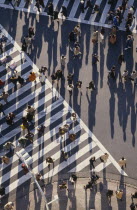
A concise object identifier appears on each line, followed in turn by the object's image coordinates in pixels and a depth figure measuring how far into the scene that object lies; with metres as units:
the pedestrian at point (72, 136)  39.12
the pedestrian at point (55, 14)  44.91
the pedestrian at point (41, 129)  39.72
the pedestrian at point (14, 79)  41.85
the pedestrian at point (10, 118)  39.84
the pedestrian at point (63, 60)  42.58
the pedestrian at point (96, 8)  45.06
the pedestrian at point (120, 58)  41.78
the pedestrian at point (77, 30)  43.56
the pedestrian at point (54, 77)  41.59
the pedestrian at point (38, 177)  37.41
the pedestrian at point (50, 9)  44.84
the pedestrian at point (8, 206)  35.94
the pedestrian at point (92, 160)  37.66
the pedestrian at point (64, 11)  44.62
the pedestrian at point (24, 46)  43.84
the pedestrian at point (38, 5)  45.47
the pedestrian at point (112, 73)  41.25
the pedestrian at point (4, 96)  40.69
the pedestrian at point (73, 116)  40.03
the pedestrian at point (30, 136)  39.53
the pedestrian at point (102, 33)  43.37
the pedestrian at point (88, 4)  45.44
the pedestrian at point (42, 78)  42.35
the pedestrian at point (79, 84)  41.28
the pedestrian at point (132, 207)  35.41
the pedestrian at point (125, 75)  41.16
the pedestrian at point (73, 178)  37.09
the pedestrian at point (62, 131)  39.28
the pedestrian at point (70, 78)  41.32
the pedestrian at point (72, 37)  43.16
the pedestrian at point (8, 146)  38.72
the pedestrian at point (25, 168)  37.84
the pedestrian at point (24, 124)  39.59
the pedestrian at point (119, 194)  36.16
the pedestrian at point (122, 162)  37.80
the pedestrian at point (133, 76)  41.00
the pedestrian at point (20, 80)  41.79
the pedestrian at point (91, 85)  40.94
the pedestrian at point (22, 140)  39.03
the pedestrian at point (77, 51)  42.80
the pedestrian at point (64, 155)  38.50
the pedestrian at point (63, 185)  36.97
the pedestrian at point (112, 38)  43.34
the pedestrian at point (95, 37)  43.36
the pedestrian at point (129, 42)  42.52
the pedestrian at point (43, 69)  42.31
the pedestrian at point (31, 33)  44.06
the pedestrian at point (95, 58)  42.32
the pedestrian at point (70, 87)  41.16
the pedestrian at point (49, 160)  38.04
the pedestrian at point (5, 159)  38.41
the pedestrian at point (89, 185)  36.78
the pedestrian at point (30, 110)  40.16
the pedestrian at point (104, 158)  37.88
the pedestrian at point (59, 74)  41.56
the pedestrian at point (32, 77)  41.84
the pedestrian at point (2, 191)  36.68
